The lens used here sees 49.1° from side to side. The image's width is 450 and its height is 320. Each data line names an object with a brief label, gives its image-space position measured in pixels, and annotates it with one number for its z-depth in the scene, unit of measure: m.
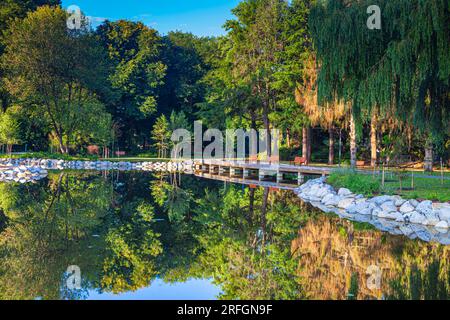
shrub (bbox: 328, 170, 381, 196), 17.64
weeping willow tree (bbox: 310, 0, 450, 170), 13.21
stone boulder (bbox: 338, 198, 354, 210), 17.06
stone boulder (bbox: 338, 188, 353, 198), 18.00
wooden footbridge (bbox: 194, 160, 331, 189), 26.73
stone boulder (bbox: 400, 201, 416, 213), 14.58
